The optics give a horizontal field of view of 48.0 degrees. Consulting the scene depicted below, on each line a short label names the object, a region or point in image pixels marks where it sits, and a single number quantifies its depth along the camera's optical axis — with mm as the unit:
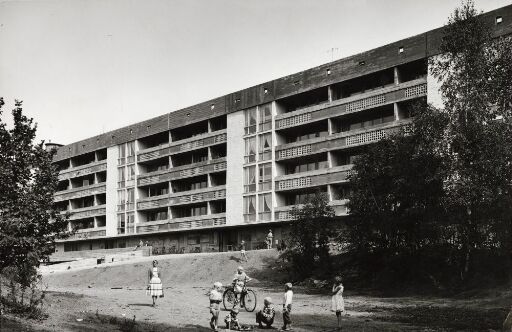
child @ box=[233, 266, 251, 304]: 20328
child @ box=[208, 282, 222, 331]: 15625
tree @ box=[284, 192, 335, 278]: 35375
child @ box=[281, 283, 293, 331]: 16875
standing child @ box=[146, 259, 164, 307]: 22625
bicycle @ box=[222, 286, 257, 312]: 21016
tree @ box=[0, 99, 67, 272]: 14938
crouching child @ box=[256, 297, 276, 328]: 17125
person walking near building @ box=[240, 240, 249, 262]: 43625
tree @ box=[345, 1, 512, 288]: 25891
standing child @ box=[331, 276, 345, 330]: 17047
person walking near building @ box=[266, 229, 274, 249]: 48259
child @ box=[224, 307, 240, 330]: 16250
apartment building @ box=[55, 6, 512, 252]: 45531
